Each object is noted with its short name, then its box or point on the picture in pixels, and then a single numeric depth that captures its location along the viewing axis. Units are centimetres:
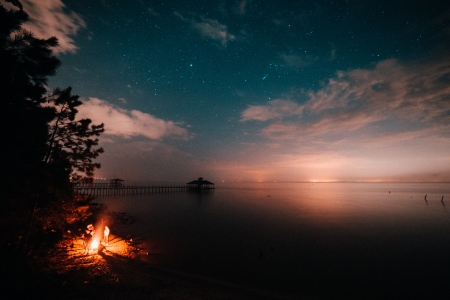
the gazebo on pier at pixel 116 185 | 5995
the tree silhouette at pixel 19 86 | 536
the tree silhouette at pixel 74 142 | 1072
